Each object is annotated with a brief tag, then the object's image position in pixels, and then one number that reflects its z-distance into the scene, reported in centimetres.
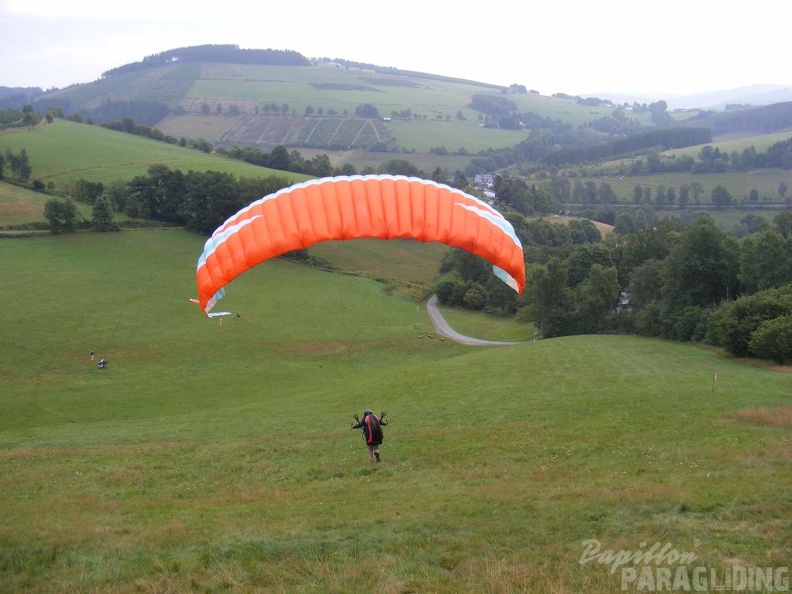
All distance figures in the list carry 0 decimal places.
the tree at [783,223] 7375
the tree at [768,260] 4850
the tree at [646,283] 6047
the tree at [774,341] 3122
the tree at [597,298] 5559
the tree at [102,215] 7181
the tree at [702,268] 5175
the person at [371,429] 1512
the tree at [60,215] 6975
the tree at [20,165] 8812
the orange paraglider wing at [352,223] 1516
